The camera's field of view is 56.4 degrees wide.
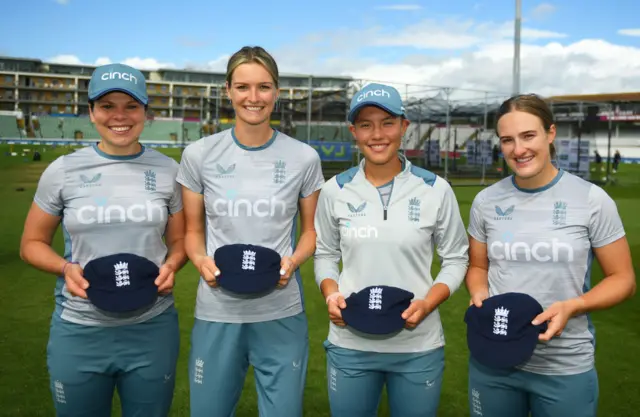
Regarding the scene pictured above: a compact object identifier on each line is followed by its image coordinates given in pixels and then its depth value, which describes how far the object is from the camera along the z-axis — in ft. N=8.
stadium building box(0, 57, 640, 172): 77.56
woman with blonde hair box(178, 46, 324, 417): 9.16
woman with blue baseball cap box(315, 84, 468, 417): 8.56
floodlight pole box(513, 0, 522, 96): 66.59
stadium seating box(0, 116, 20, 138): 200.95
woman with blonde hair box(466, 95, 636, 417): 8.02
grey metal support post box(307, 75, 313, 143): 60.24
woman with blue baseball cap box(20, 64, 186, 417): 8.77
